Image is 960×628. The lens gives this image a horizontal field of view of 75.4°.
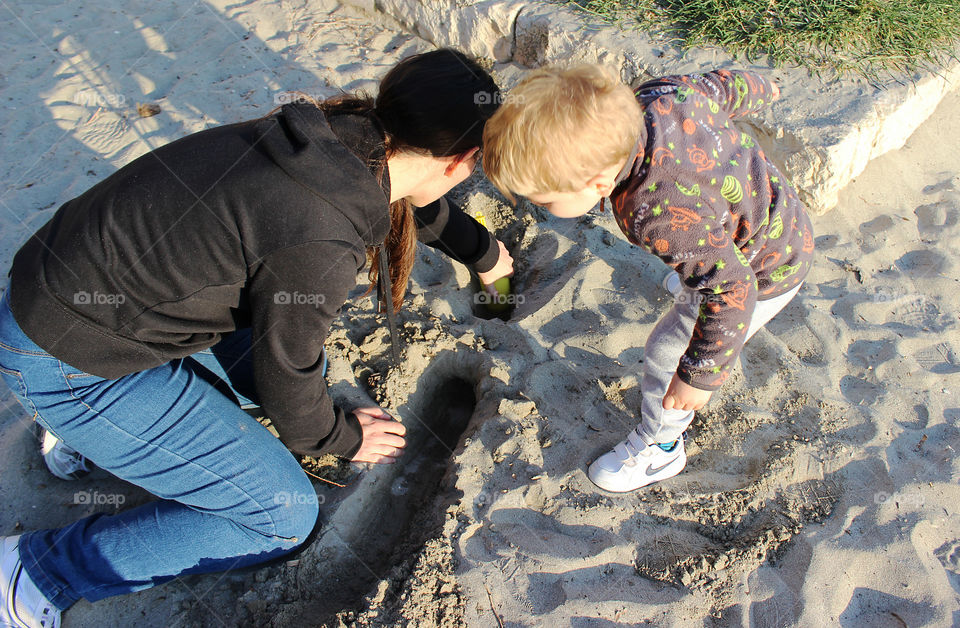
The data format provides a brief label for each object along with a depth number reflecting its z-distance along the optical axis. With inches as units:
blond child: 53.8
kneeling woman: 53.2
